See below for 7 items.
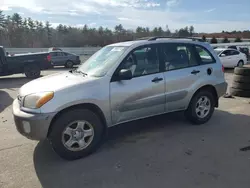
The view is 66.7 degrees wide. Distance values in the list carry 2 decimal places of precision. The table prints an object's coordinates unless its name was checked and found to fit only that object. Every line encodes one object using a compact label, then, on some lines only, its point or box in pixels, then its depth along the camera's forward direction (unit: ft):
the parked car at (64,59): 54.59
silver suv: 9.14
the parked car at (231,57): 44.18
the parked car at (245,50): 63.39
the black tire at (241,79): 19.00
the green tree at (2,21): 164.41
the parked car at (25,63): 33.62
